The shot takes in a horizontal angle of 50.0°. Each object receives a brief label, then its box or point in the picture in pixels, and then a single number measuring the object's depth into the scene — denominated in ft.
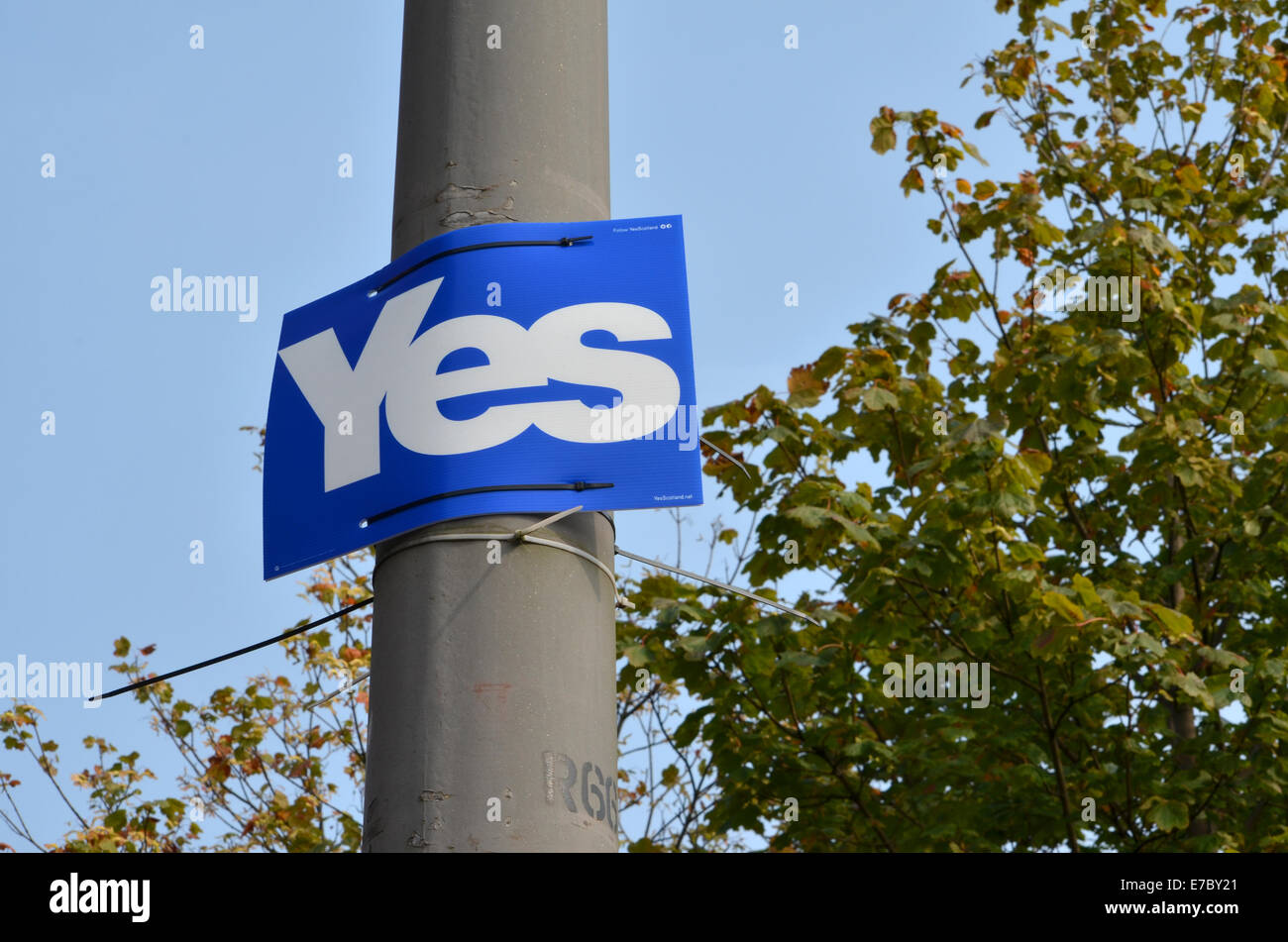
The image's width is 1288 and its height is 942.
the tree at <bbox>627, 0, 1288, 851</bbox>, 22.39
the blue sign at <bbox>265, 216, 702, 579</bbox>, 7.78
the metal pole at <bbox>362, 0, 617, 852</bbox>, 6.61
